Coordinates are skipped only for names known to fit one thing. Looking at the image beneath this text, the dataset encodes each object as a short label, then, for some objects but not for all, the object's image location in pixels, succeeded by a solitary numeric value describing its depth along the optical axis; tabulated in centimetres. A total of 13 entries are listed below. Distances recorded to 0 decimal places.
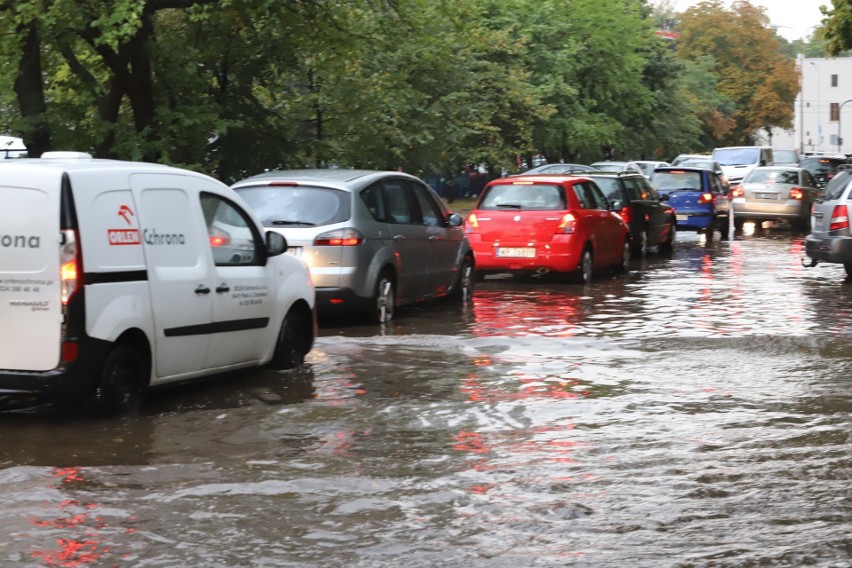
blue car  3262
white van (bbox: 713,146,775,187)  5442
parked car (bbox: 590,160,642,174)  4031
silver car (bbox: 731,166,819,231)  3519
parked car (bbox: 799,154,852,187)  4675
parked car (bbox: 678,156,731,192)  4772
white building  13350
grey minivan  1427
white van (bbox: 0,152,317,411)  872
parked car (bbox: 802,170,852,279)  1986
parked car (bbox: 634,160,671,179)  4756
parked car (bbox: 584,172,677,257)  2566
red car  1986
